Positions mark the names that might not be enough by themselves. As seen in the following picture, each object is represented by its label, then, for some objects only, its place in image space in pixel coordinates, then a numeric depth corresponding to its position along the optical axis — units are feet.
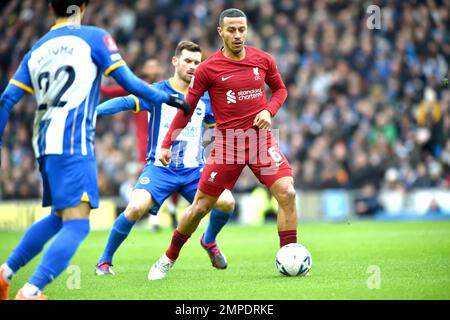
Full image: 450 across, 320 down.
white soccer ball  55.16
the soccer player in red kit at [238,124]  55.98
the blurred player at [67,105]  42.93
